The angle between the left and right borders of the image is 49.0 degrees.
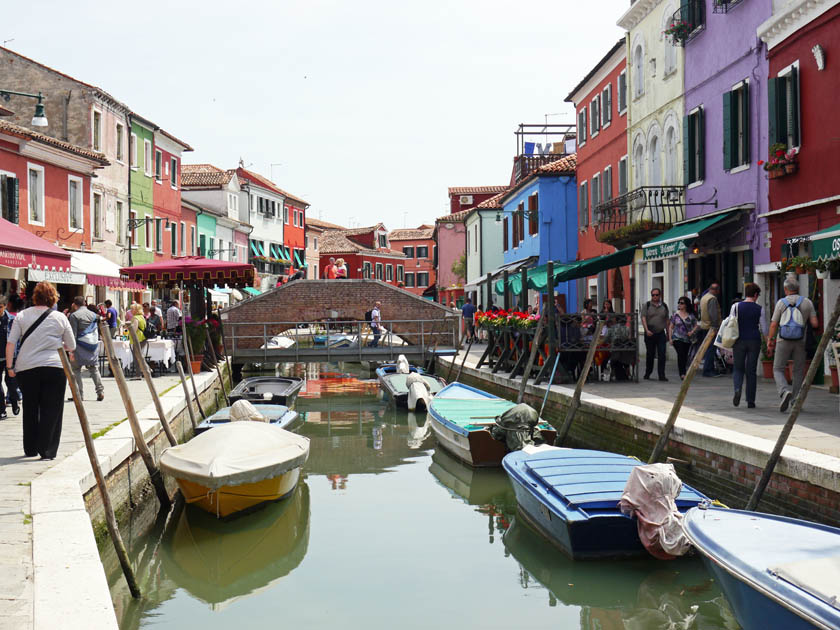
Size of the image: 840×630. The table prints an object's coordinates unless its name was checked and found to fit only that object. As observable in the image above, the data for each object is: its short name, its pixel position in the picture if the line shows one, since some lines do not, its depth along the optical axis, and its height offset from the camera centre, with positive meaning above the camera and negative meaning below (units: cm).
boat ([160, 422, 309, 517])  872 -152
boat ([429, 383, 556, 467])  1188 -156
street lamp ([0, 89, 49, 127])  1520 +321
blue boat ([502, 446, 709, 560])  736 -161
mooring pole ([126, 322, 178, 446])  1016 -106
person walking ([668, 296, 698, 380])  1490 -31
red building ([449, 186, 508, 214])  5431 +671
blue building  2875 +297
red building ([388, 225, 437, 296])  7869 +455
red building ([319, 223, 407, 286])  7019 +437
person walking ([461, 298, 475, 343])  3011 -7
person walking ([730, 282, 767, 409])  1077 -33
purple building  1505 +304
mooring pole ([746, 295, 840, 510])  697 -87
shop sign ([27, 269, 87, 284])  1316 +54
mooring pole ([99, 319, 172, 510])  841 -111
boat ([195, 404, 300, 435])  1202 -150
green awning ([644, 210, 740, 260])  1539 +121
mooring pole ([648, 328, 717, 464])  872 -97
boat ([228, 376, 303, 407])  1680 -155
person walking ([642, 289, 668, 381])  1461 -26
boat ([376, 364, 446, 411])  1839 -163
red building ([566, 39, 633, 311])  2300 +415
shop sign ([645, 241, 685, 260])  1548 +102
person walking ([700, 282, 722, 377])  1370 -1
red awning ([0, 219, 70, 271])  1146 +77
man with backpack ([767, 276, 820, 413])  1017 -21
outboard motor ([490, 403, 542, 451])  1119 -142
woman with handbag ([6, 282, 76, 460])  802 -56
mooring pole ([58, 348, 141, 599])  635 -140
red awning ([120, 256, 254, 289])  1891 +77
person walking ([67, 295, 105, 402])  1310 -44
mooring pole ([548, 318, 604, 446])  1166 -127
